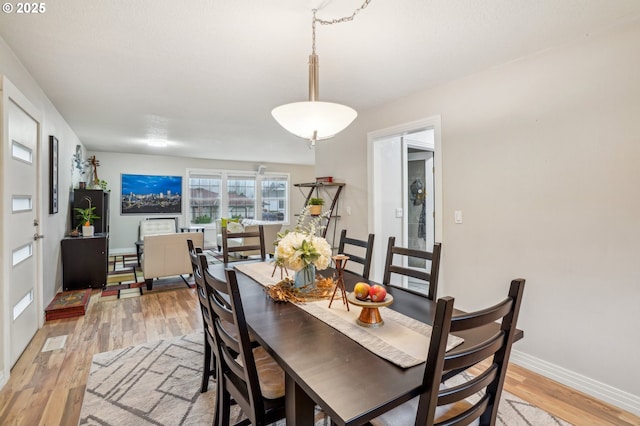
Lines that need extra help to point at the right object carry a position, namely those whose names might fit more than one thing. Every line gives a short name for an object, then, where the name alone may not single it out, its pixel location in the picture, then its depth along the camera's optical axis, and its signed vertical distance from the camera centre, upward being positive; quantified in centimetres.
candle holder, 157 -28
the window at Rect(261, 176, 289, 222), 912 +42
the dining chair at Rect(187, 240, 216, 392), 141 -47
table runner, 109 -48
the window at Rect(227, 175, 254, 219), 864 +44
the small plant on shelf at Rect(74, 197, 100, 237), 439 -7
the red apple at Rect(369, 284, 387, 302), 131 -34
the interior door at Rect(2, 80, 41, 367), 223 -8
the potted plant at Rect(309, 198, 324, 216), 407 +8
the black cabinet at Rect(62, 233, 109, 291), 414 -66
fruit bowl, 131 -43
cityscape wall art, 733 +43
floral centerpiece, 165 -21
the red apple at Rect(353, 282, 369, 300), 133 -33
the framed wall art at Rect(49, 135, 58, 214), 350 +42
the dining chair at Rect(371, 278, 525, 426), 82 -45
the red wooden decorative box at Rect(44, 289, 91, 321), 327 -100
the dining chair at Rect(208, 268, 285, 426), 115 -73
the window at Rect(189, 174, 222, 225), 812 +38
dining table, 85 -49
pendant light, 181 +57
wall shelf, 421 +28
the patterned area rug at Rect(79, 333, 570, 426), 180 -117
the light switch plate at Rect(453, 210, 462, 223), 288 -3
